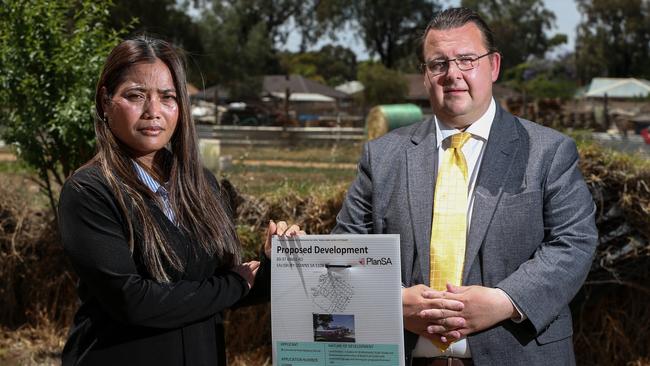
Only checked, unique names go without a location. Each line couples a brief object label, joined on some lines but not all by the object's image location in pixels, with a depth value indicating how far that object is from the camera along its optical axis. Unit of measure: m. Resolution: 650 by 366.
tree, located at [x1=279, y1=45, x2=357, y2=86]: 73.19
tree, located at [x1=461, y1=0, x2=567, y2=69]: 87.00
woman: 2.26
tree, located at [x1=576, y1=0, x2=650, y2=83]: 67.38
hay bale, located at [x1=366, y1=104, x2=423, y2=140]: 22.72
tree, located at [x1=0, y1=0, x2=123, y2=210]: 5.57
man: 2.48
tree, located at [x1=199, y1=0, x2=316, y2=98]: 46.91
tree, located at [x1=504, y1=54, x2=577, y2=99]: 50.00
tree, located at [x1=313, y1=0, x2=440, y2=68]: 60.72
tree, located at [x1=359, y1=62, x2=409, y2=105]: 43.62
